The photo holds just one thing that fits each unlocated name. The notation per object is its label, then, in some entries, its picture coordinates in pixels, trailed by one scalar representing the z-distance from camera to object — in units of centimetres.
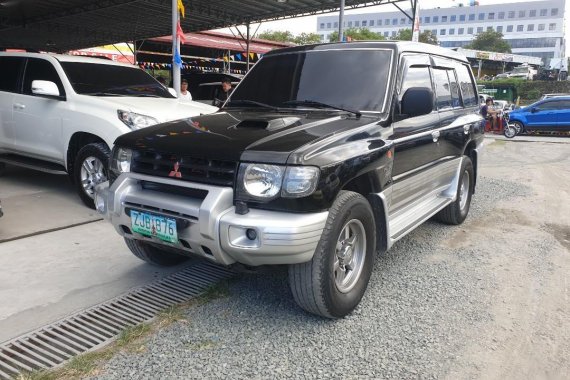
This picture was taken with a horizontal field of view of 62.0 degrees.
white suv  538
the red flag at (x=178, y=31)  850
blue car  1836
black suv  273
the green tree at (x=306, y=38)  5846
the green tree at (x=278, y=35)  6002
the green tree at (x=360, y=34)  5779
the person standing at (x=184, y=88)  1126
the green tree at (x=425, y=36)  7275
